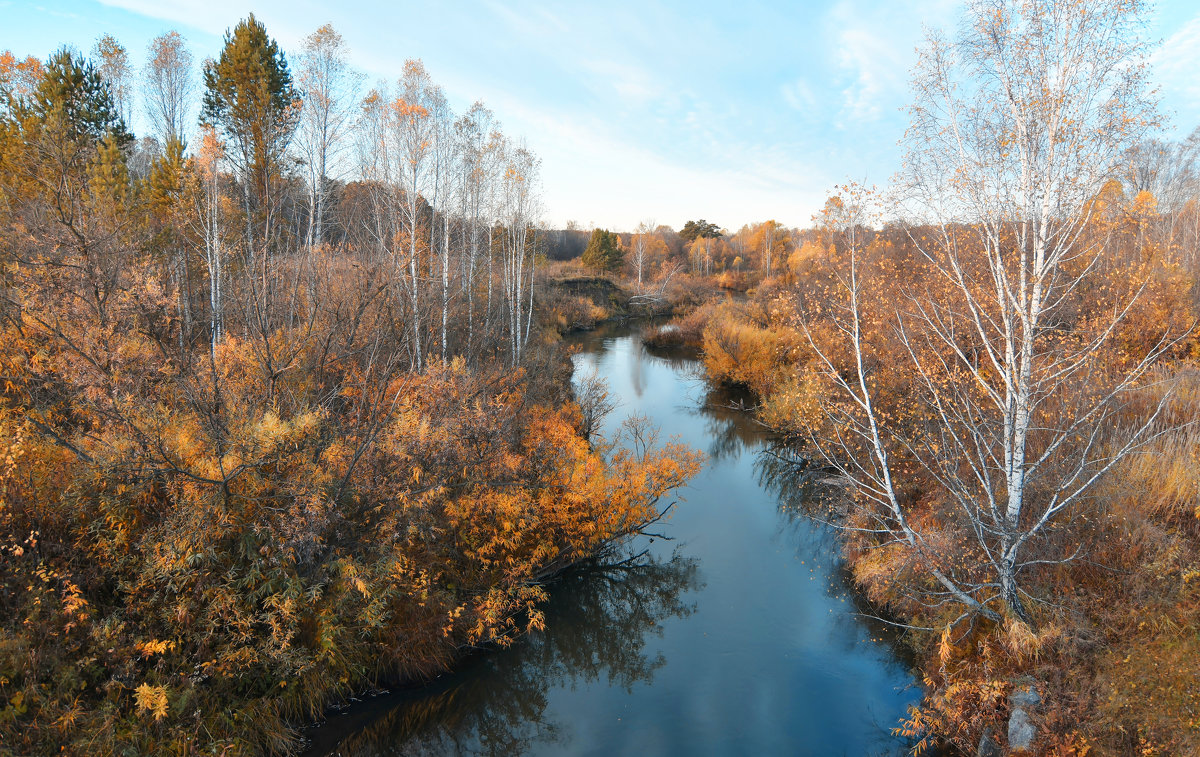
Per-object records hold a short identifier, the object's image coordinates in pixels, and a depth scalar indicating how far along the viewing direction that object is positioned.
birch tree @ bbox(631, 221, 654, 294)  56.16
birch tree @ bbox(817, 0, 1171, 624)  6.81
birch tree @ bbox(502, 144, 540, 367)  21.17
